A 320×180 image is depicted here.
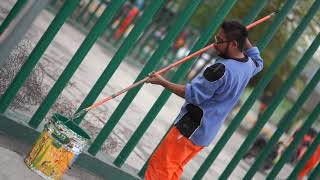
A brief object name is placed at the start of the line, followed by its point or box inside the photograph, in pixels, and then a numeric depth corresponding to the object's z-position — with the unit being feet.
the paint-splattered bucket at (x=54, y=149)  25.93
